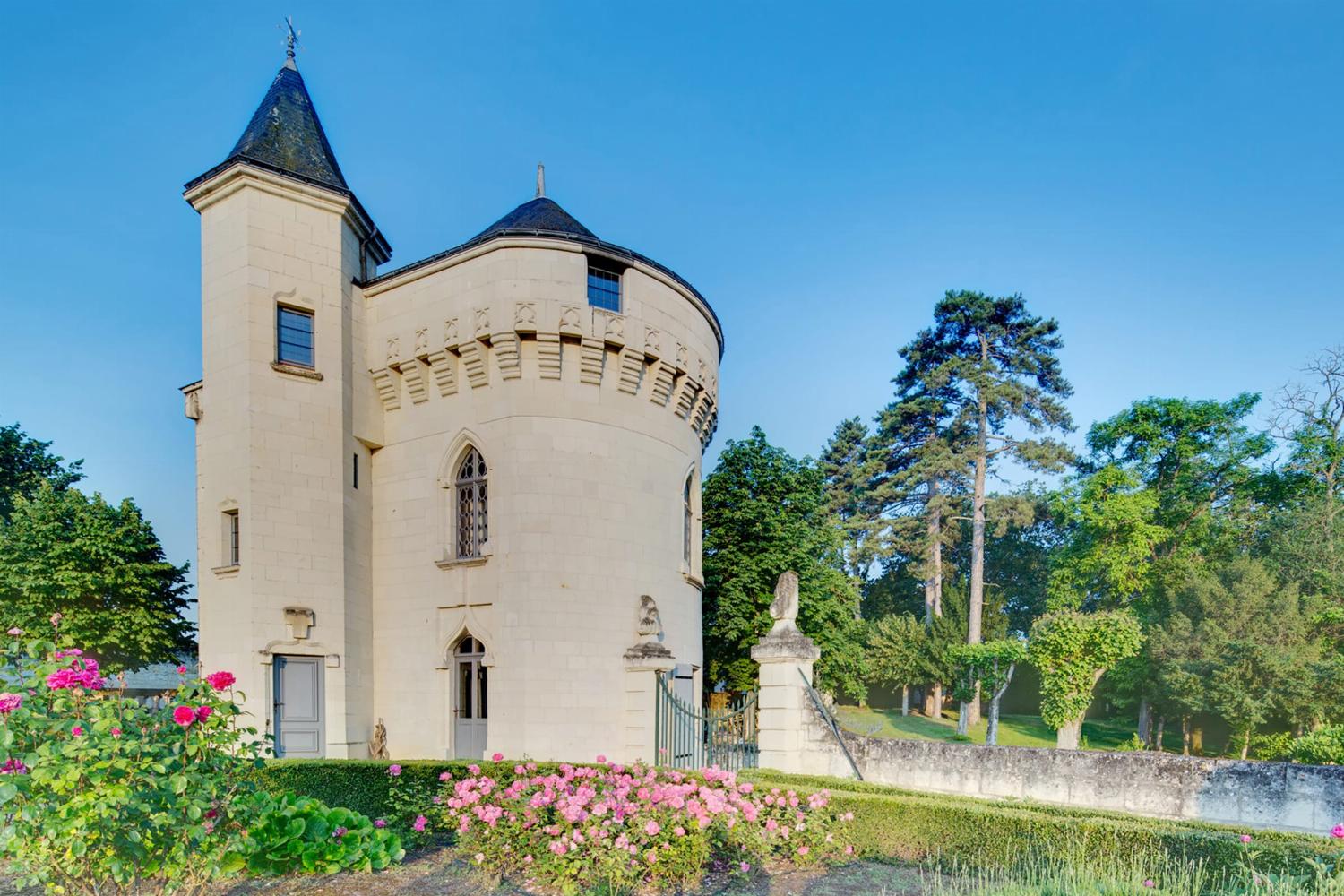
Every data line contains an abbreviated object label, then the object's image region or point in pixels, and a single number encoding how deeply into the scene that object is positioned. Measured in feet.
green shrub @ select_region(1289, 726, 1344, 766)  66.28
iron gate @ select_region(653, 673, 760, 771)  38.09
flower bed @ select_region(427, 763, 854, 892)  19.60
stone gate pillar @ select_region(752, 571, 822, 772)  33.81
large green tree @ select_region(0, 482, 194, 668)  60.70
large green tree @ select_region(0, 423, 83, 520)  91.15
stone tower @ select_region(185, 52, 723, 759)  42.22
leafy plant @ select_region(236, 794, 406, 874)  20.16
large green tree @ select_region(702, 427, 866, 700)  79.46
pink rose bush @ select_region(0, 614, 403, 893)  14.28
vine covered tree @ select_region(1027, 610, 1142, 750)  80.43
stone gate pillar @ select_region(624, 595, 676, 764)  41.52
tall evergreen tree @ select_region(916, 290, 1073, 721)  109.81
